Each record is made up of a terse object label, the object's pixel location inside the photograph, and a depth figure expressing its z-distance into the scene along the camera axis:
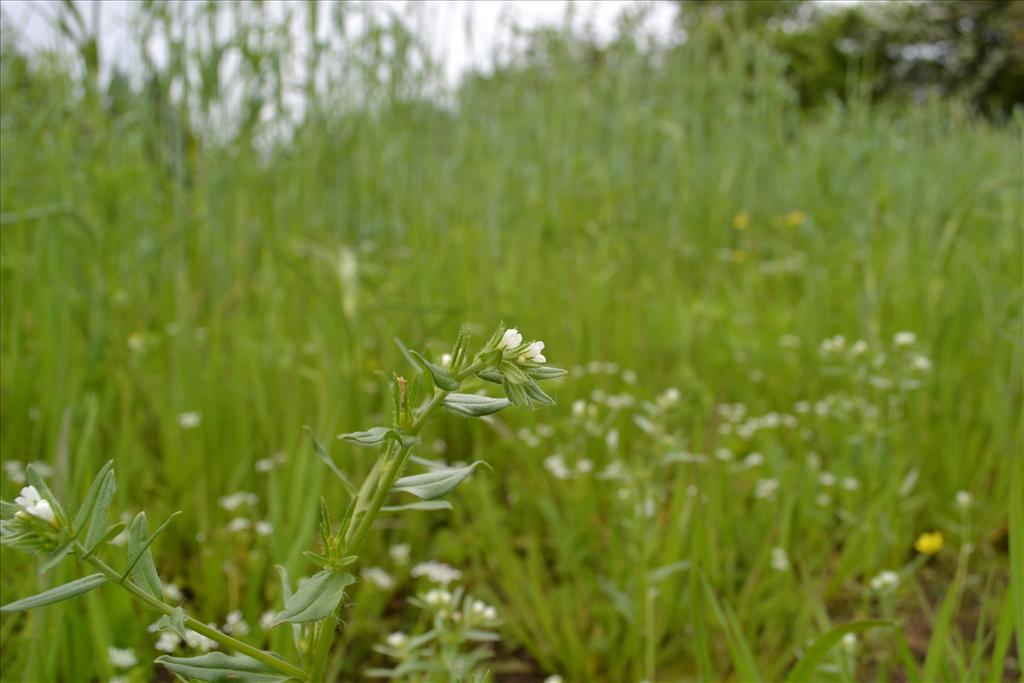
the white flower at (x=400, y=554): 0.54
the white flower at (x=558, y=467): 0.58
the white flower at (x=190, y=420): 0.60
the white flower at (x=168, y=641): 0.31
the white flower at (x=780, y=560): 0.51
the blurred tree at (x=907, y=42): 9.32
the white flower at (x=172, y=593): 0.45
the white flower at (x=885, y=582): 0.45
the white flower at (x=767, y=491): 0.59
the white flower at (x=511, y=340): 0.22
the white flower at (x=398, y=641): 0.38
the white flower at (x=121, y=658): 0.38
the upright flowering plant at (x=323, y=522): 0.22
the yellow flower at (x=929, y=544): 0.54
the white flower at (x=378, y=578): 0.50
